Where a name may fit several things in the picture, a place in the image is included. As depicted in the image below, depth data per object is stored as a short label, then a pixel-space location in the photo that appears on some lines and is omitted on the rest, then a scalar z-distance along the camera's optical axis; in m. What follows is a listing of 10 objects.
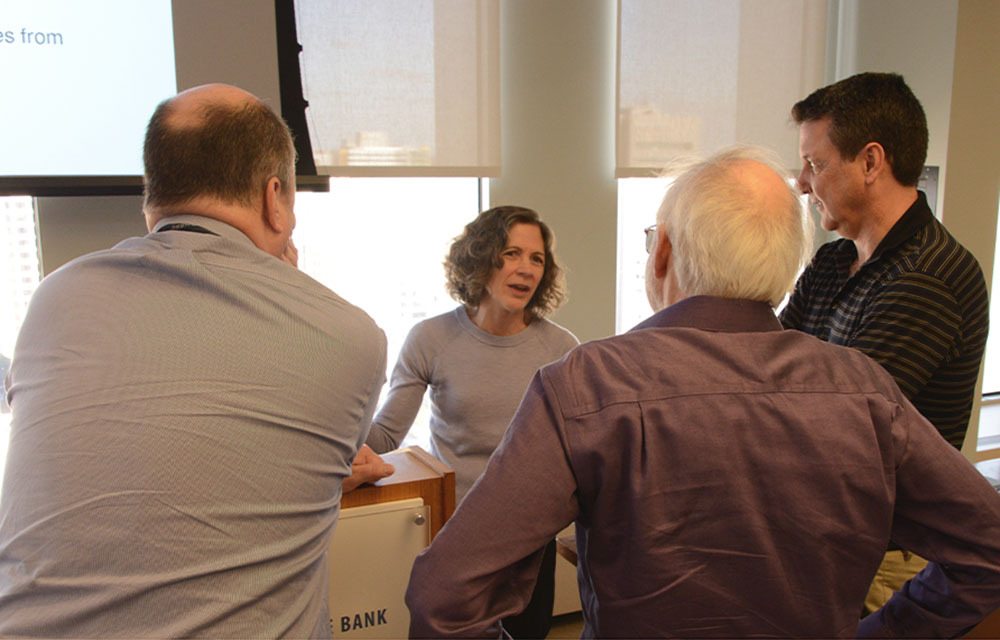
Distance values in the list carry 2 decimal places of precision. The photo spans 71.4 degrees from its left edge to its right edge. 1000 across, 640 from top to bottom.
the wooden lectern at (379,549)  1.31
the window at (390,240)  2.88
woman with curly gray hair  2.16
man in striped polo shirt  1.41
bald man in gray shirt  0.88
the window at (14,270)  2.39
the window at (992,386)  3.84
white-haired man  0.90
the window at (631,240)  3.38
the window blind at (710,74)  3.13
